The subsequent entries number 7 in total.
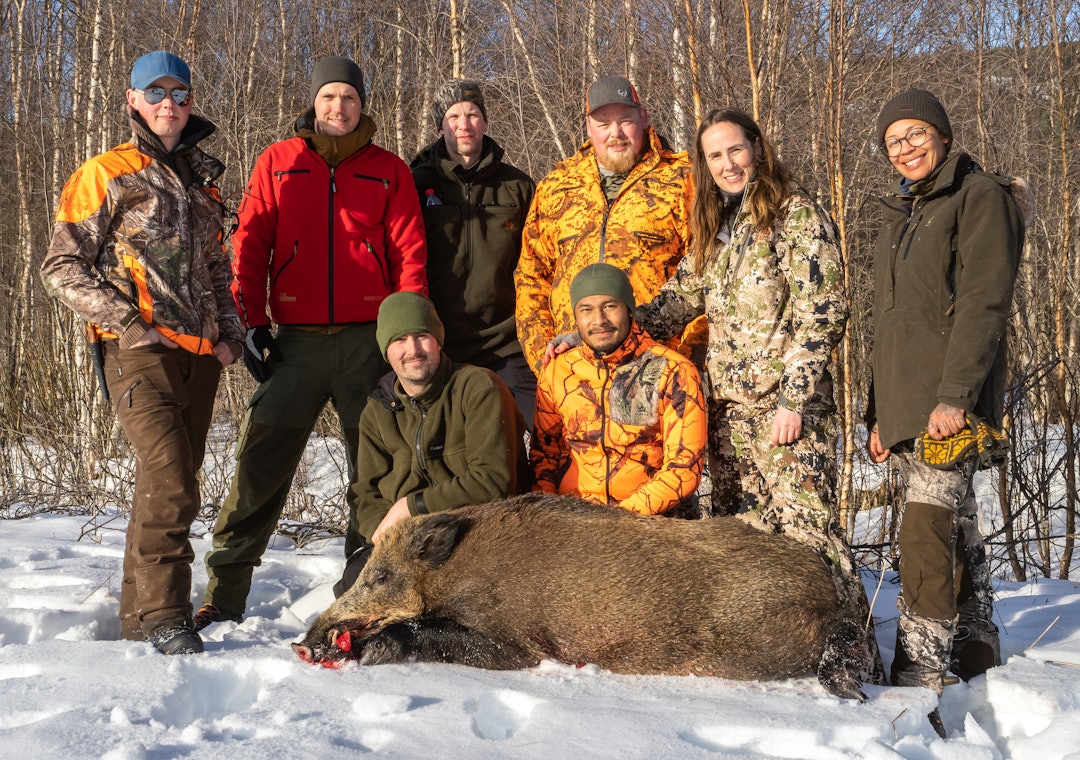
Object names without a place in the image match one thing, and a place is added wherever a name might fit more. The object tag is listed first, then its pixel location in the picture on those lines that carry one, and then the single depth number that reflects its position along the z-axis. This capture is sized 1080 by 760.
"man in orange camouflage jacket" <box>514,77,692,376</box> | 4.66
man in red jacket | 4.70
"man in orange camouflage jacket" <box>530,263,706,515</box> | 4.05
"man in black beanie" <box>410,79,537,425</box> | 5.23
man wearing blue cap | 3.86
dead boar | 3.44
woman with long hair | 3.90
